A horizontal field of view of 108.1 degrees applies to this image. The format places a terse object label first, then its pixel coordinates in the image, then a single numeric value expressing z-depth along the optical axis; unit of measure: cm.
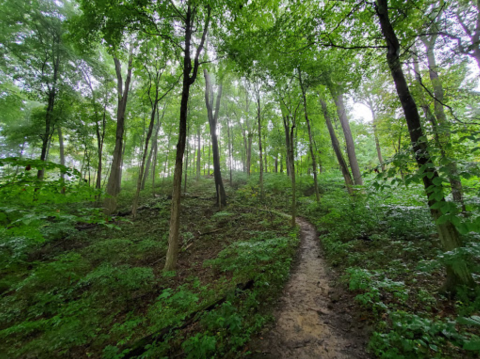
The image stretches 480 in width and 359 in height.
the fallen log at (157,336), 275
